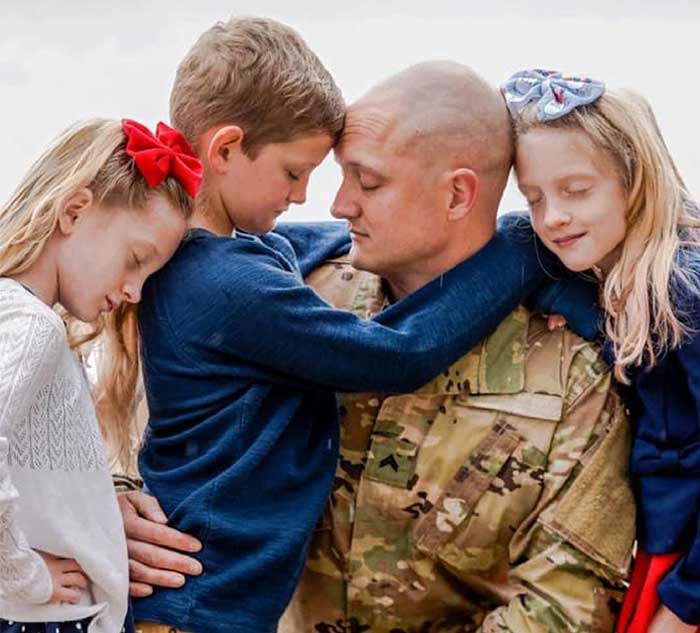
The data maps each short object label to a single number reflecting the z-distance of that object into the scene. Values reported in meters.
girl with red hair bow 3.90
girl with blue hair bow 4.36
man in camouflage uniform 4.59
